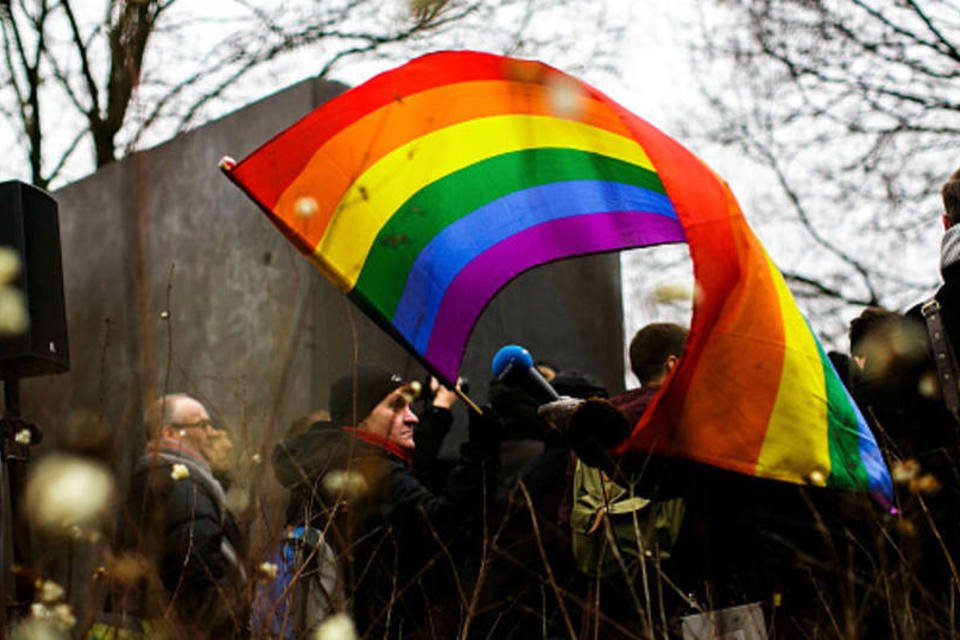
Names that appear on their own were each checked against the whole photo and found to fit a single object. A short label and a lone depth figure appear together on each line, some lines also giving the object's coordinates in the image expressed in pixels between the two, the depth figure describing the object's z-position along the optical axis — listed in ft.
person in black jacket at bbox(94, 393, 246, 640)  7.38
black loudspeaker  11.90
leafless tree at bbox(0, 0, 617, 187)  34.32
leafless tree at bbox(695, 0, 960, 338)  35.24
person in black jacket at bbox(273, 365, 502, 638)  12.25
